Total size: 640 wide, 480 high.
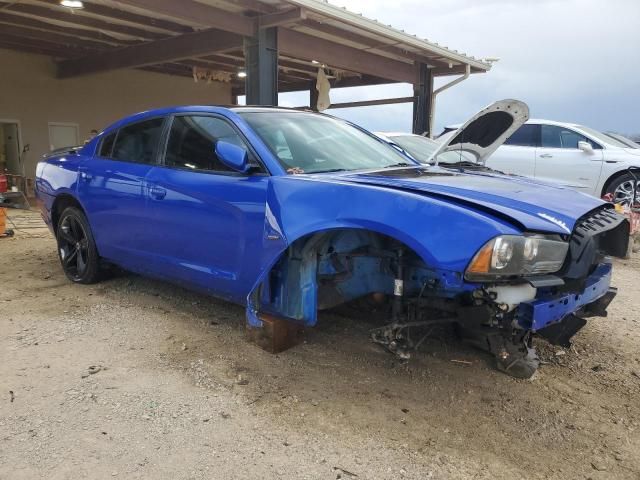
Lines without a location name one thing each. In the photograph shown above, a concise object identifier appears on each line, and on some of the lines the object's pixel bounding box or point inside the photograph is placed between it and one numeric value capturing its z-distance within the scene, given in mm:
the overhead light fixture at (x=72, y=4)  7750
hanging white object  12852
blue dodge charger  2416
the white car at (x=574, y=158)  8406
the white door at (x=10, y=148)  12883
